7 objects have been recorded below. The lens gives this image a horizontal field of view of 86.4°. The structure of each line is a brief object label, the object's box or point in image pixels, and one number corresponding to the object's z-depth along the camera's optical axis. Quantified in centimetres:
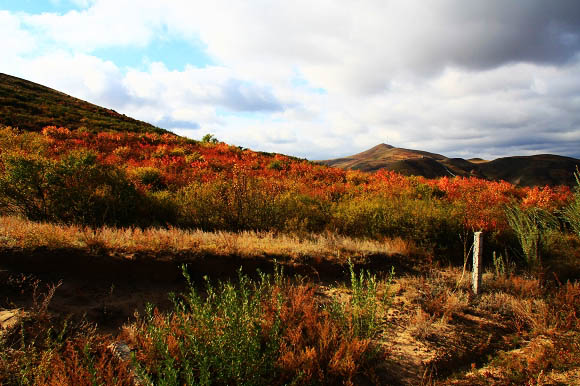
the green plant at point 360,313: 460
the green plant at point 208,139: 2684
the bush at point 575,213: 825
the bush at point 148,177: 1221
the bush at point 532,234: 817
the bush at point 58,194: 830
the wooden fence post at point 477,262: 642
